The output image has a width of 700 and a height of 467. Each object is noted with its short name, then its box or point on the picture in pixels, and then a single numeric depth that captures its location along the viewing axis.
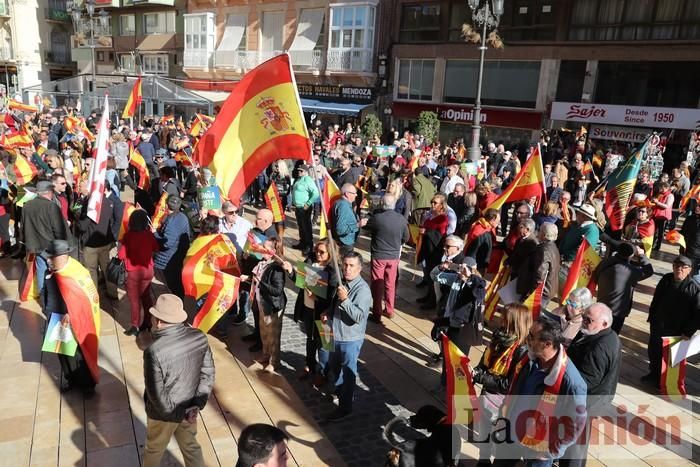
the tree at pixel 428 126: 20.86
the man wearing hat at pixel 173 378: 3.58
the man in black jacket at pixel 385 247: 7.04
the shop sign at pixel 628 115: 19.47
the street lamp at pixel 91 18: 22.03
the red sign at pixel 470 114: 23.52
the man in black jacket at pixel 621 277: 6.17
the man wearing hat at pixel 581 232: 7.01
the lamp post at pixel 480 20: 14.02
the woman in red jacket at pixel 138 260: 6.42
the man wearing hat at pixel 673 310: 5.73
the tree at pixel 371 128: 22.61
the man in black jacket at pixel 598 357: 3.97
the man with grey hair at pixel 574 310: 4.56
